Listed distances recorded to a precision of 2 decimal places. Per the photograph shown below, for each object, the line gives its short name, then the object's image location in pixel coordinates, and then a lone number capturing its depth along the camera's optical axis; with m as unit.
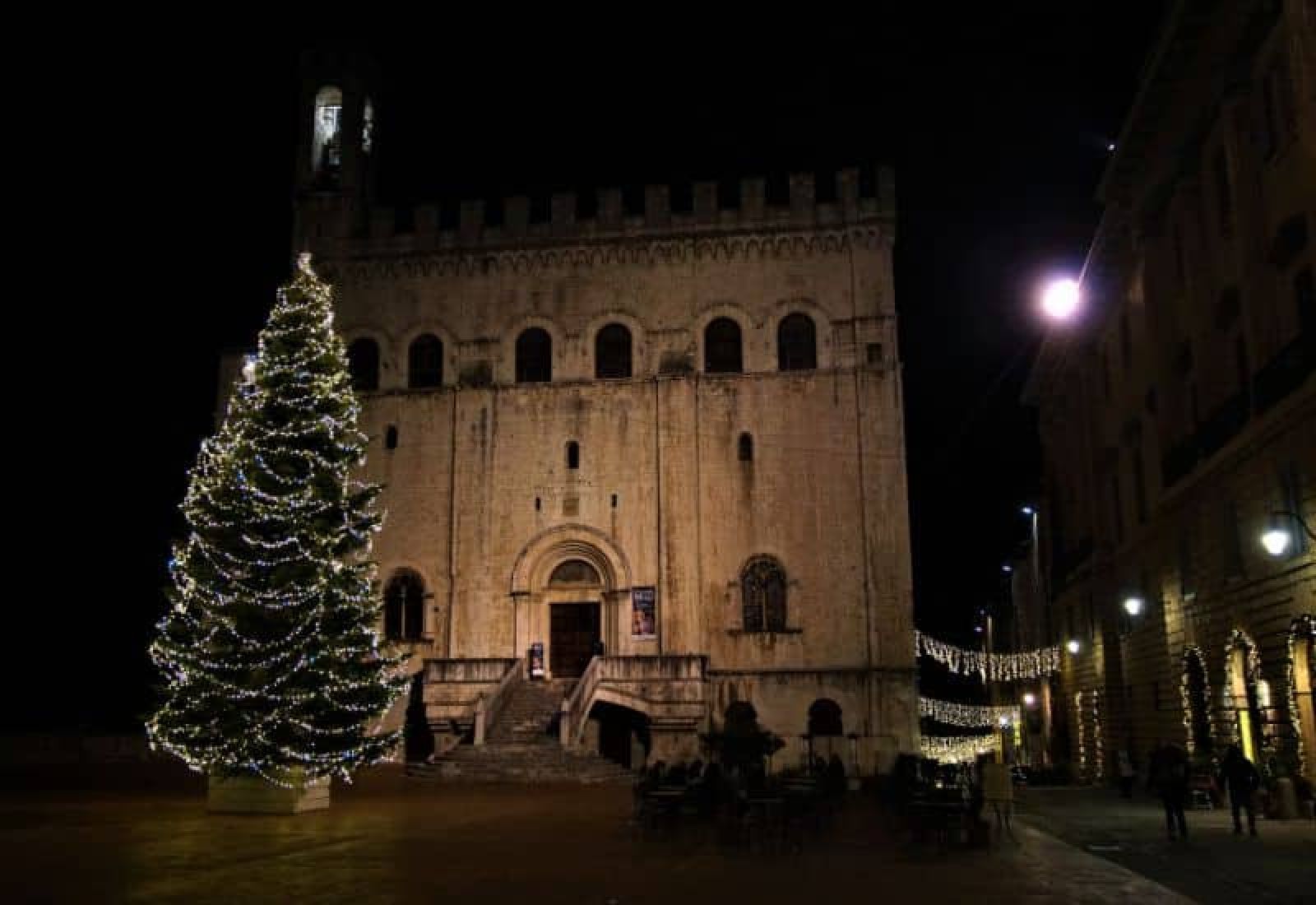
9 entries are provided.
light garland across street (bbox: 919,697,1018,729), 41.31
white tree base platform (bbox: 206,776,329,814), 19.97
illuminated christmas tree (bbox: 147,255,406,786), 20.27
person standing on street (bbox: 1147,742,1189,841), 16.75
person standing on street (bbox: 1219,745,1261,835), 17.09
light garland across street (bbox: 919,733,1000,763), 38.56
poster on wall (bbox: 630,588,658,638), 33.31
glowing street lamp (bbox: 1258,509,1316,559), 15.50
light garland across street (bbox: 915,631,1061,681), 36.81
